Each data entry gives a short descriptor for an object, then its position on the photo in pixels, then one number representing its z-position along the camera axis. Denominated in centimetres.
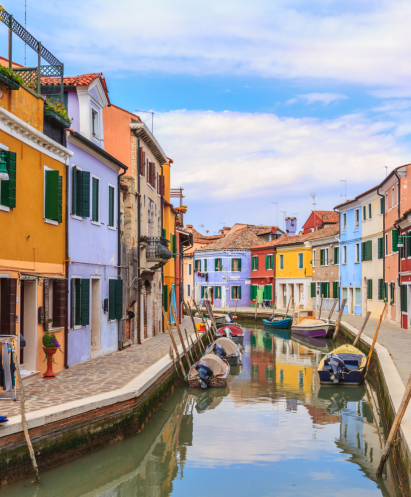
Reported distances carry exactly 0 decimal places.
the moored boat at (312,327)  3225
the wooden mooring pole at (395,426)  894
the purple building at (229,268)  5516
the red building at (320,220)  5009
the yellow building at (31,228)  1139
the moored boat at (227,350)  2173
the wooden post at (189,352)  2094
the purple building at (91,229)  1542
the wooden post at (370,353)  1891
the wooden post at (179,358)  1661
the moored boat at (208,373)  1716
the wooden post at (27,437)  812
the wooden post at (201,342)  2370
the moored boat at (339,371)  1784
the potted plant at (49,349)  1271
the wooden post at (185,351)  1848
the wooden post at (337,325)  3015
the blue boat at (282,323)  3872
